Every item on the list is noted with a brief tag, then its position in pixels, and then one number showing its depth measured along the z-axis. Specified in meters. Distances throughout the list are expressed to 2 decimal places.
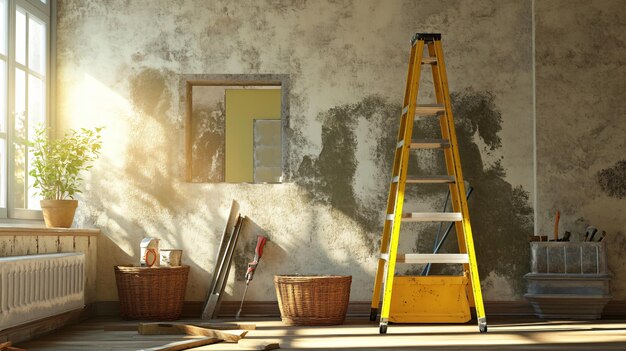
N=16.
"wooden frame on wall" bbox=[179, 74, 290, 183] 7.07
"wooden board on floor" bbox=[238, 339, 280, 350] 4.77
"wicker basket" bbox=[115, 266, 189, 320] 6.59
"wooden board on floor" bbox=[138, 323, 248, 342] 5.27
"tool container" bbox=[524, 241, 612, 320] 6.54
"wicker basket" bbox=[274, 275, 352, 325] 6.26
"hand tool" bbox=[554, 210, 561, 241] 6.68
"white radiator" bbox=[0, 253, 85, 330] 4.89
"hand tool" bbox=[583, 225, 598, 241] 6.67
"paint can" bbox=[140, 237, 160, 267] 6.70
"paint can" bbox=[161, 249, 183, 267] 6.80
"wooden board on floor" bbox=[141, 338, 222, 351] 4.64
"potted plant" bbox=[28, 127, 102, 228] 6.45
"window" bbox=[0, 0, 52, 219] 6.03
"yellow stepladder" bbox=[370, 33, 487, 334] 5.74
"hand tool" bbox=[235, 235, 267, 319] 6.79
